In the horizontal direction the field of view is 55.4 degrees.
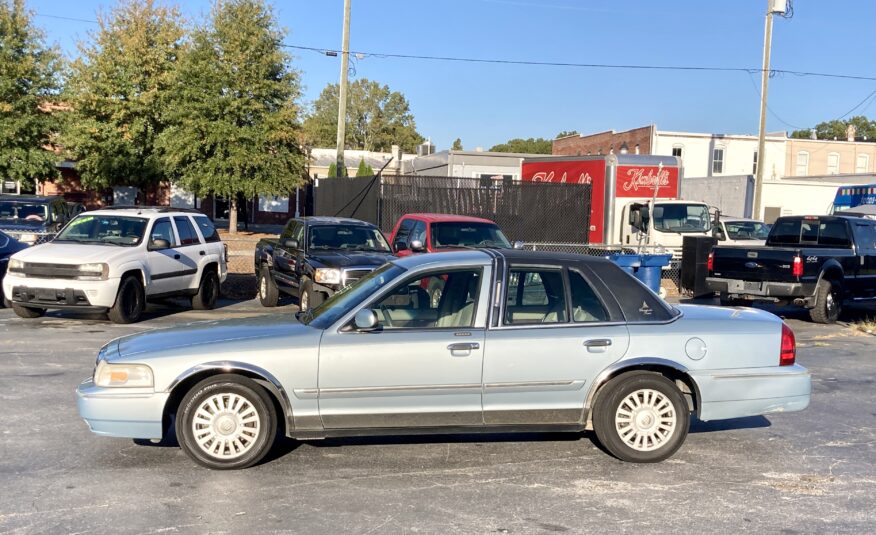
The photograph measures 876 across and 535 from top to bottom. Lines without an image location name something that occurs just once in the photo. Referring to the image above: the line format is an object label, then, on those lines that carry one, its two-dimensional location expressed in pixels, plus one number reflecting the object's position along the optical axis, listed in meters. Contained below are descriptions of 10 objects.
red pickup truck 13.66
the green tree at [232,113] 30.11
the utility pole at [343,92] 24.66
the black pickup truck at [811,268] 14.05
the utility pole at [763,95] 26.89
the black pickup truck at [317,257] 11.95
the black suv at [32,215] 17.94
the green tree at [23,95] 29.33
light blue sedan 5.61
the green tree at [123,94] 31.62
